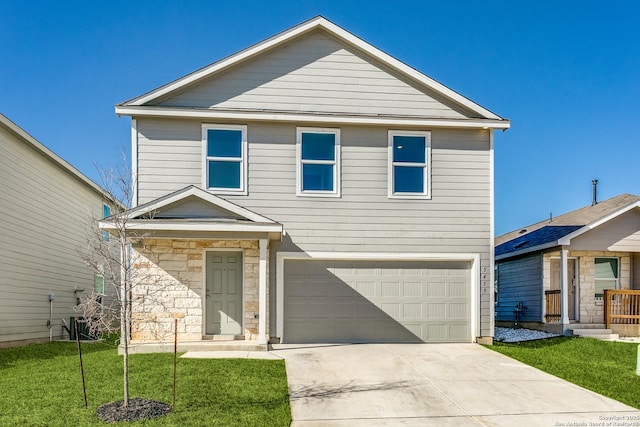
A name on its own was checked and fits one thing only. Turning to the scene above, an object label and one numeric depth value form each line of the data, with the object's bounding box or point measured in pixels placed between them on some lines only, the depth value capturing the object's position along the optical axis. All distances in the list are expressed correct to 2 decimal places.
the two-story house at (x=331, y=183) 12.48
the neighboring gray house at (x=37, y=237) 13.14
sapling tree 6.96
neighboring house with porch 15.21
